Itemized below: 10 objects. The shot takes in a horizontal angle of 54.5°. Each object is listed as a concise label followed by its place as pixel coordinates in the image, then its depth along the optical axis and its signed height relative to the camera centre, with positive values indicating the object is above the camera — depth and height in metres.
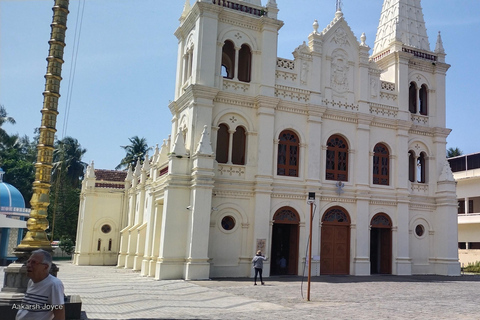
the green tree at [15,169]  52.81 +6.22
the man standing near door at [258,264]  18.98 -1.07
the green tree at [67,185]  48.22 +4.50
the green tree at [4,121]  47.50 +10.44
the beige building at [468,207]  37.75 +3.59
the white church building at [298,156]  22.00 +4.41
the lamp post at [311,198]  15.40 +1.40
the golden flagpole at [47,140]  9.59 +1.79
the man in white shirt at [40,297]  5.32 -0.81
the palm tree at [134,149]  55.12 +9.56
